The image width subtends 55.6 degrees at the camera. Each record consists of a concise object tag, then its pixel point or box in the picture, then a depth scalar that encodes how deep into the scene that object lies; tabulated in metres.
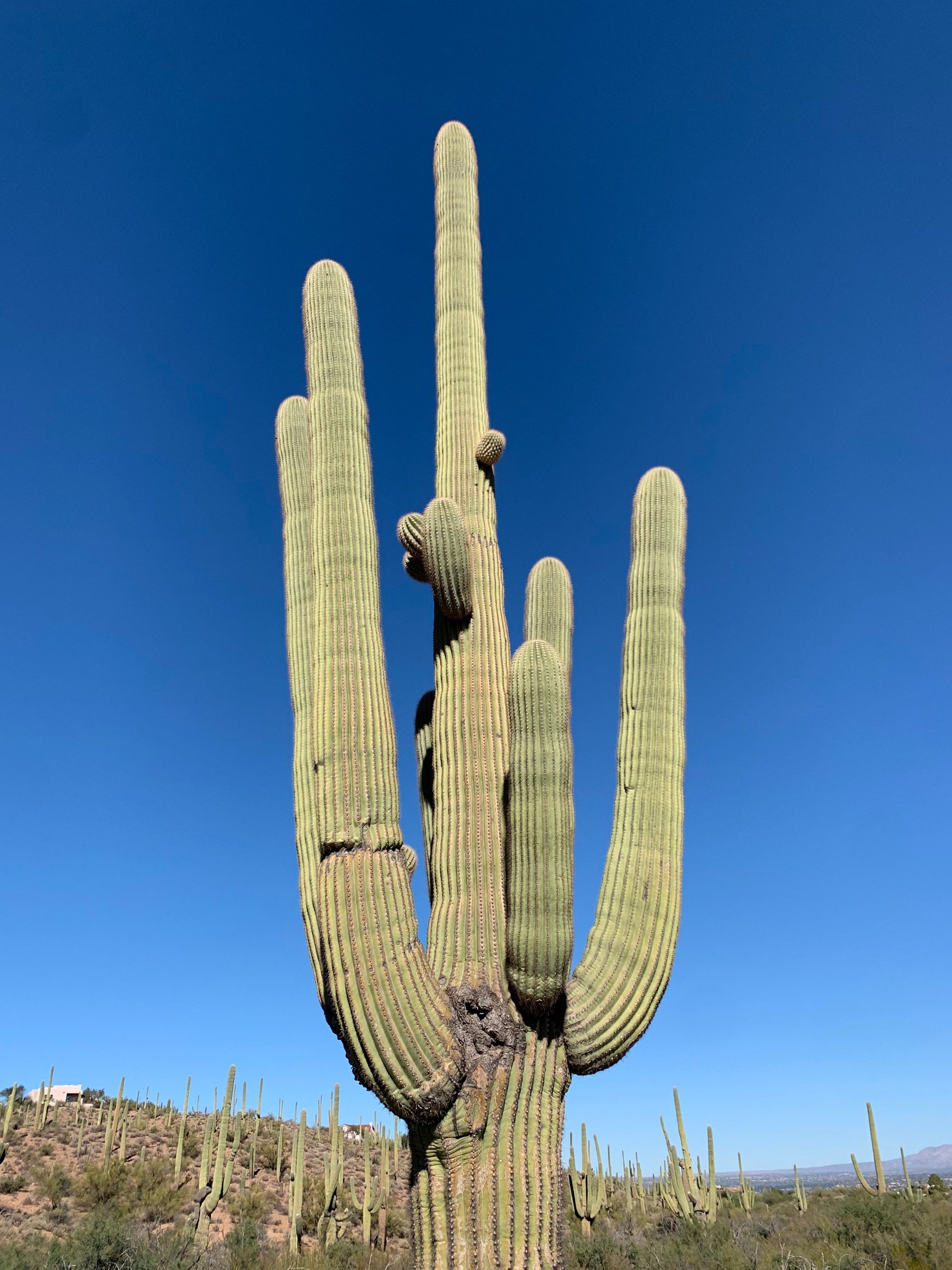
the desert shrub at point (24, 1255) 10.57
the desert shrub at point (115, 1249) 11.53
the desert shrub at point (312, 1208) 17.64
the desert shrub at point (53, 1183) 17.92
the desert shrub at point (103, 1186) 18.06
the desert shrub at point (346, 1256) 13.73
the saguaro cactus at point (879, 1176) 19.98
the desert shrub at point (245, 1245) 13.30
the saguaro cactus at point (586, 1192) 18.03
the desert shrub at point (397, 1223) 18.56
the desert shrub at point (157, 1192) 17.23
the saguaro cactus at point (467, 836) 4.79
